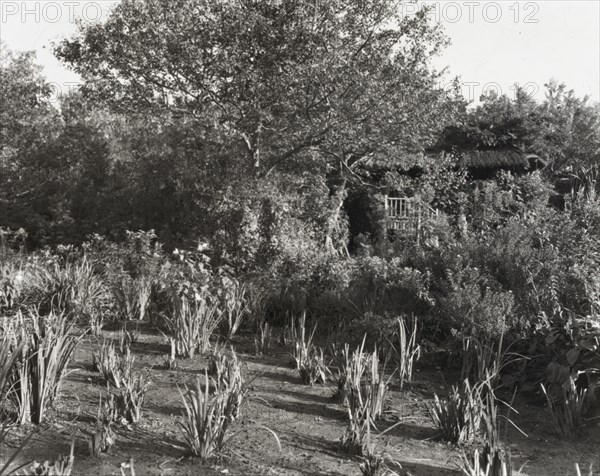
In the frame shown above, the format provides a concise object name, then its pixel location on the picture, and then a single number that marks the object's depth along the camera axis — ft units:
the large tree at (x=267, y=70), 35.96
